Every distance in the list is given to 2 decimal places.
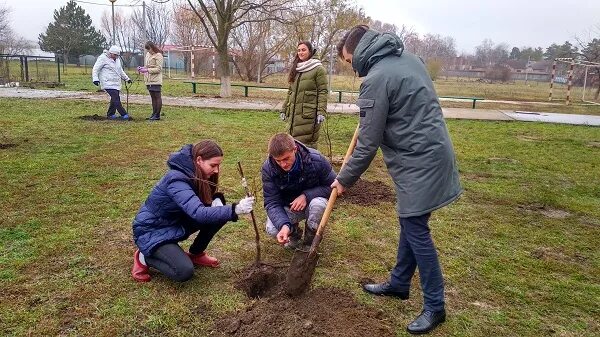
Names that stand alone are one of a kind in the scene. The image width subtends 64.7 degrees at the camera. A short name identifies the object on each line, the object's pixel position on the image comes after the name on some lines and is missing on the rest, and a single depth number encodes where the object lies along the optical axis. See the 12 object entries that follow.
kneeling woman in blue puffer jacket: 2.90
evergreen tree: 41.88
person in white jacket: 9.52
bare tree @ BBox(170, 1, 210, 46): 36.00
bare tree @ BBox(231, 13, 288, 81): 28.38
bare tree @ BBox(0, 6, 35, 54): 38.31
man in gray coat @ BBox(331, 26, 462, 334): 2.44
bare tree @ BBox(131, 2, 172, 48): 49.59
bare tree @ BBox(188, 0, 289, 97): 16.53
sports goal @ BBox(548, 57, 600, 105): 19.51
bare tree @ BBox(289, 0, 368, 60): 24.22
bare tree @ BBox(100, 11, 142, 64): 56.31
